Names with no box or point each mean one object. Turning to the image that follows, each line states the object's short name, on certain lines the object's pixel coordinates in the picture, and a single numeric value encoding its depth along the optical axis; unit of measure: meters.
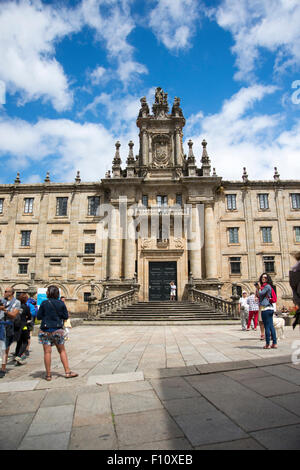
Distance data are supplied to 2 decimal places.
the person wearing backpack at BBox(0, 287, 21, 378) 6.74
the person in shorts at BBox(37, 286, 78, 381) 5.94
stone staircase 21.00
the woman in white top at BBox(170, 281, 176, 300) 27.38
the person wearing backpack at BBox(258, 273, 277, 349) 8.30
